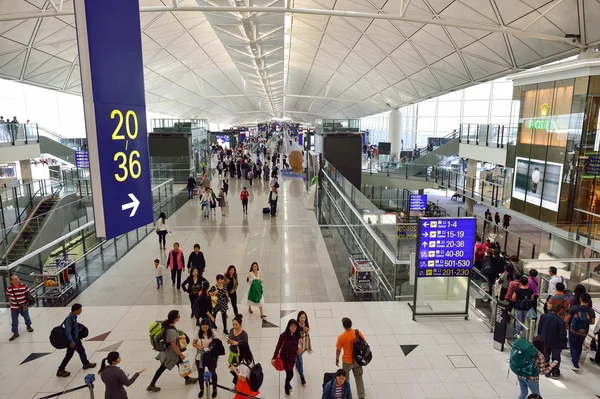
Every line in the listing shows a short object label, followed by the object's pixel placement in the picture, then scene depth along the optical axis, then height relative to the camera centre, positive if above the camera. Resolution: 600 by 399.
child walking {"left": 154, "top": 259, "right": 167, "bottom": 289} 10.73 -3.45
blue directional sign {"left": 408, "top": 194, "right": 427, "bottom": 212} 24.06 -3.82
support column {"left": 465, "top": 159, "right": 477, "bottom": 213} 22.05 -2.12
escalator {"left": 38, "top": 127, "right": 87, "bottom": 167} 27.64 -0.77
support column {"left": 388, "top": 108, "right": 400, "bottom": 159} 45.84 +0.69
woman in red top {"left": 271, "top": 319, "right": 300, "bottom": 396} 6.18 -3.06
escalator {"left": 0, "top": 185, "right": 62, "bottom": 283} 11.25 -3.00
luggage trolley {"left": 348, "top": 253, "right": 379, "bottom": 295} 10.70 -3.62
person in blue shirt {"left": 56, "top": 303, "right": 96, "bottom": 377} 6.80 -3.24
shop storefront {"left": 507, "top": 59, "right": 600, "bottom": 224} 13.73 -0.21
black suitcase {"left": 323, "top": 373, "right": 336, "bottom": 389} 5.68 -3.25
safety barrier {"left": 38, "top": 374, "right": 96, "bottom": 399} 5.27 -3.04
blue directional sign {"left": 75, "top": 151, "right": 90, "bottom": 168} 27.42 -1.59
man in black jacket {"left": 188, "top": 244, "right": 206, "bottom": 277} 9.88 -2.91
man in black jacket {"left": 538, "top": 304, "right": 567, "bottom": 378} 6.73 -3.15
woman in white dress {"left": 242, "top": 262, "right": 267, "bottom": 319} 8.95 -3.25
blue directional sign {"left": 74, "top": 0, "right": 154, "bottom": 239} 3.44 +0.23
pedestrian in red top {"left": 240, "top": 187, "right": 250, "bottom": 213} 18.78 -2.75
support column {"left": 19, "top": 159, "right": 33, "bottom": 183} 25.58 -2.08
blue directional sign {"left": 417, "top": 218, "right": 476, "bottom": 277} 8.83 -2.29
